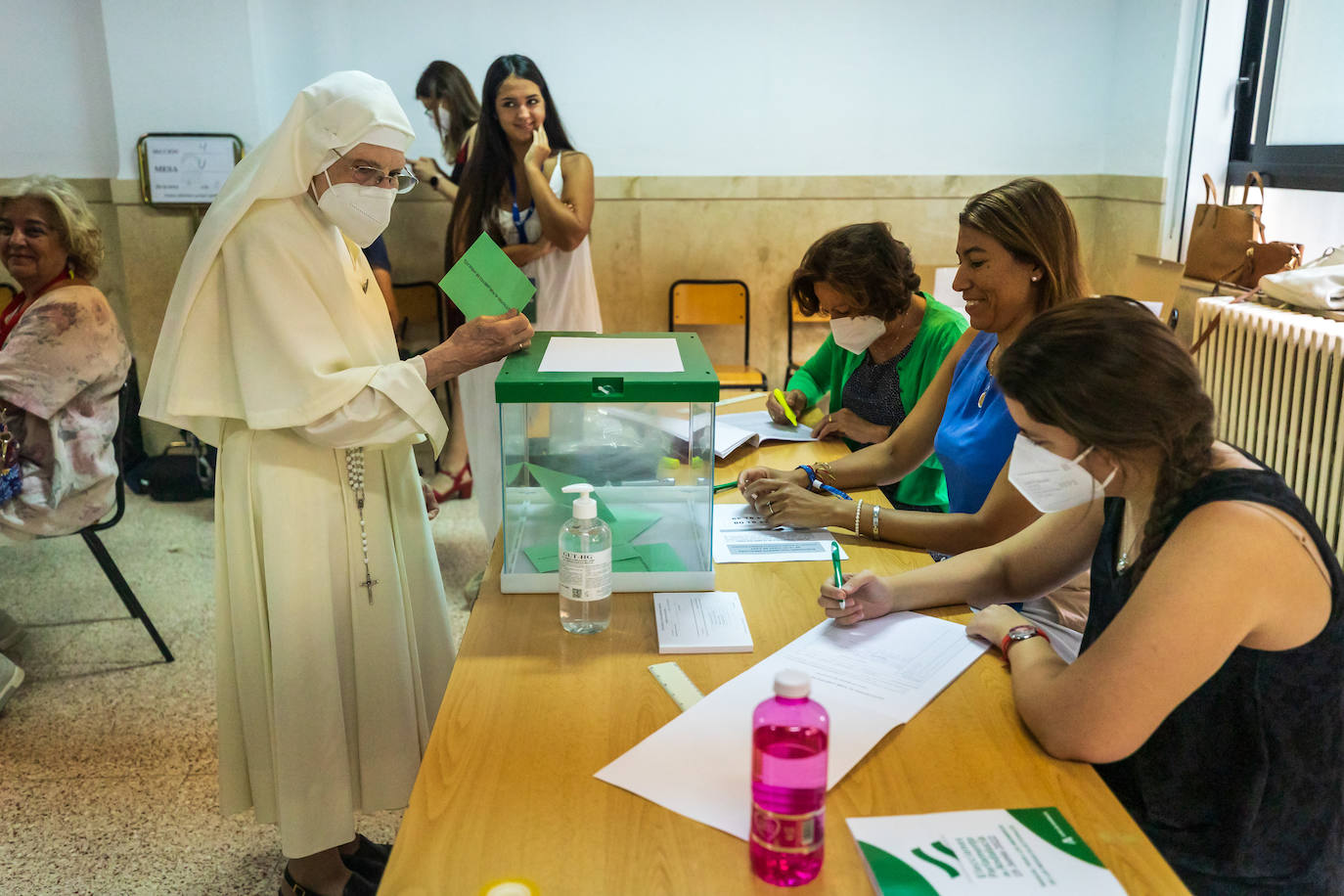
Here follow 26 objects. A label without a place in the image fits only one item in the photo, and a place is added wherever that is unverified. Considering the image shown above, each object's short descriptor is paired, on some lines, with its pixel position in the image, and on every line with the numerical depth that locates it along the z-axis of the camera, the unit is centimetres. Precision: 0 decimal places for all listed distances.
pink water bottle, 102
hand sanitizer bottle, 151
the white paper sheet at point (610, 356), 173
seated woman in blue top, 195
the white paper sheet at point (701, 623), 153
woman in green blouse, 268
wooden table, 106
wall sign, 463
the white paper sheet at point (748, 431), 261
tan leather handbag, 340
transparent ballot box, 174
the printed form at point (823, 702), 119
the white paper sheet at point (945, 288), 501
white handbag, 288
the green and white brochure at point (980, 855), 102
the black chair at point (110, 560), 305
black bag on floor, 482
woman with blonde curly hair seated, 283
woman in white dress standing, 346
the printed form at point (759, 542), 191
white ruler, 139
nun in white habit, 174
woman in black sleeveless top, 117
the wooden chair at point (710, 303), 519
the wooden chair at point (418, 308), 509
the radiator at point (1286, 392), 277
